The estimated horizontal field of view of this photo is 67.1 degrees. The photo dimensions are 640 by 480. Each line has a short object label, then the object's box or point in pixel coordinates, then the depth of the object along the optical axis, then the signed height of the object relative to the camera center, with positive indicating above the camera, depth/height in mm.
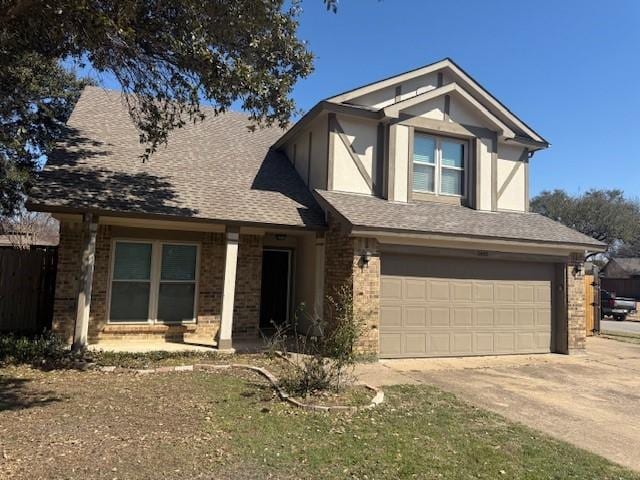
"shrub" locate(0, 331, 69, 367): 8531 -1582
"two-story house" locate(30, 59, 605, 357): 10273 +1072
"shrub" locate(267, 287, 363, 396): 7098 -1290
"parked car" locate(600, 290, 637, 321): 26844 -891
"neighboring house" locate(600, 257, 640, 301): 39625 +1228
